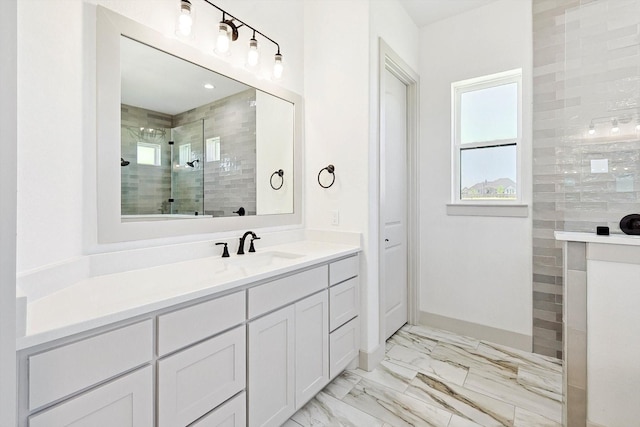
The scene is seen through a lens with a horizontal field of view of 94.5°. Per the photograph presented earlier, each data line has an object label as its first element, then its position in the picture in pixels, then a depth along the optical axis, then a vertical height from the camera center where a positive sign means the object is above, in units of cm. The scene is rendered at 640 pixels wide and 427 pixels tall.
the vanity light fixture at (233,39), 172 +108
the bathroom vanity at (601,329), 141 -58
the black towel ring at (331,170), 230 +33
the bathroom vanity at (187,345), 81 -48
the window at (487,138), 257 +67
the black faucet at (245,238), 189 -18
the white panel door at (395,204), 265 +8
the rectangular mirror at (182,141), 137 +42
